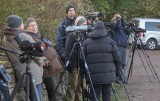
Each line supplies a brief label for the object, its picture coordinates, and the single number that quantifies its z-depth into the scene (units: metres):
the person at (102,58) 10.75
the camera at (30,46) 7.26
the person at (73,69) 11.10
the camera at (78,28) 10.46
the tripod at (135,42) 16.38
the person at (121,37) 15.75
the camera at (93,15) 12.91
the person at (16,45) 8.89
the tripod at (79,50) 10.68
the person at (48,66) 9.83
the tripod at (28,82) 7.29
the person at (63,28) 11.81
